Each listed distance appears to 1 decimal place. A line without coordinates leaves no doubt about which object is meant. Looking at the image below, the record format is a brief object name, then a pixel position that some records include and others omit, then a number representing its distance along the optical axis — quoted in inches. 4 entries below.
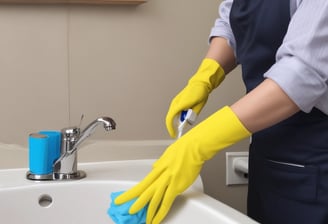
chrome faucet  34.5
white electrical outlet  43.2
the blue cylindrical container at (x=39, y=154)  33.8
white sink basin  33.5
